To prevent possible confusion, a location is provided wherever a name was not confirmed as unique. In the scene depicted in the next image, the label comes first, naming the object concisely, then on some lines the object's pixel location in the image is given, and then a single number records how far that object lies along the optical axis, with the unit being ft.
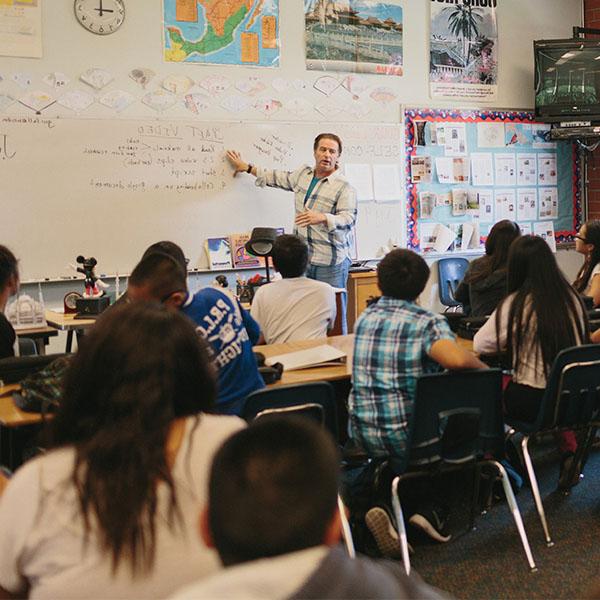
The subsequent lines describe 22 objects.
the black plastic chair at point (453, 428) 9.74
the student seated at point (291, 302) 13.37
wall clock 18.54
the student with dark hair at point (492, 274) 14.83
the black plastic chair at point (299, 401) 8.91
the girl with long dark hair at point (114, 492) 4.63
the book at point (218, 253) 20.29
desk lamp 19.08
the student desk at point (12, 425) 9.14
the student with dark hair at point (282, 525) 2.93
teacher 19.33
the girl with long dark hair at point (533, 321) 11.34
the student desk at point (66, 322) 15.72
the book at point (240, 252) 20.53
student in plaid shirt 9.97
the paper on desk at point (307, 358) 11.48
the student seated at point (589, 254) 15.65
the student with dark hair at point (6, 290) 11.68
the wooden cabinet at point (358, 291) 20.96
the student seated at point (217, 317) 9.18
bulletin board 23.06
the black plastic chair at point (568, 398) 10.76
